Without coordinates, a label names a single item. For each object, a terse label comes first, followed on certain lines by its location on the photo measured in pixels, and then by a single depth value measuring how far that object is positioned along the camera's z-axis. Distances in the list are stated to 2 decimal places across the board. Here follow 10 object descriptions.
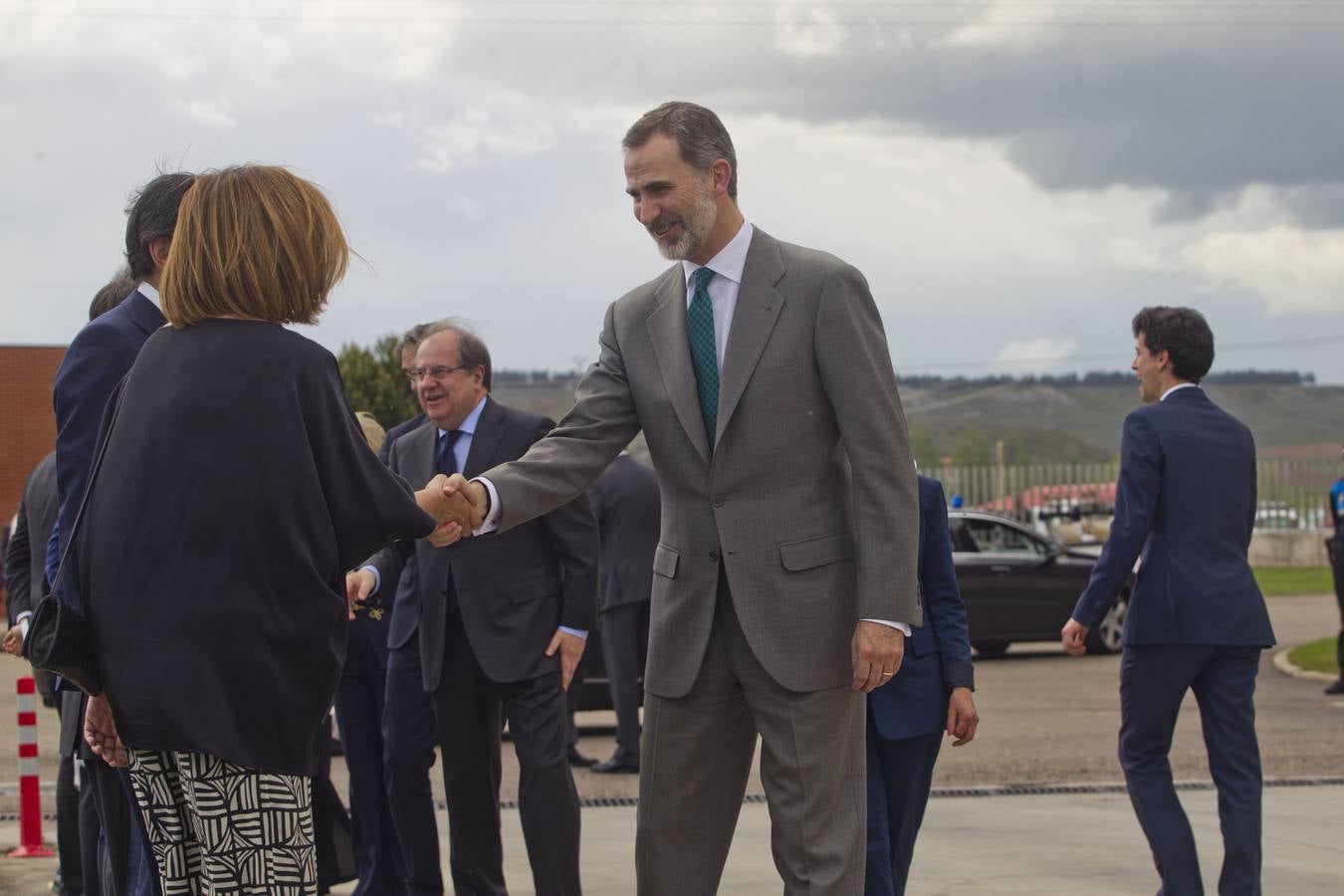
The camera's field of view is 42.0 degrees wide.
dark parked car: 17.84
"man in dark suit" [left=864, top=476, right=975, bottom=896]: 5.20
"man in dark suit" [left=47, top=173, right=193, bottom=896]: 3.89
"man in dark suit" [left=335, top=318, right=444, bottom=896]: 6.14
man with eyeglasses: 5.94
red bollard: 7.54
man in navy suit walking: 5.82
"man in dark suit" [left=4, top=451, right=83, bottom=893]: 6.32
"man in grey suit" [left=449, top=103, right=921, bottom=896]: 4.03
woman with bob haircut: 3.17
